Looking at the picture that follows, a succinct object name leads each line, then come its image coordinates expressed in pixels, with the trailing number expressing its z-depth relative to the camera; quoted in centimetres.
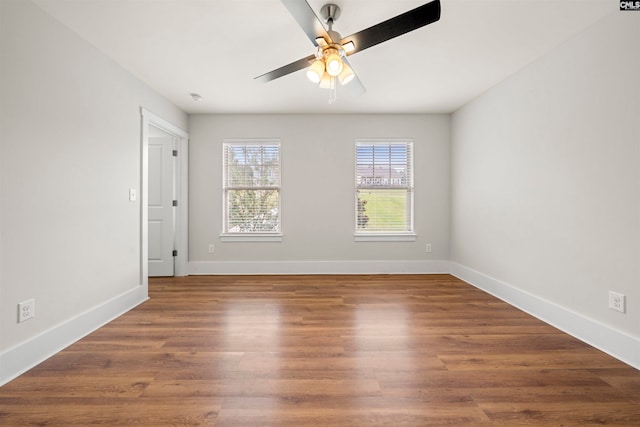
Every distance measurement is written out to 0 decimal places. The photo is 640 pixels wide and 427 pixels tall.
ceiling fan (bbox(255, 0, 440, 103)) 164
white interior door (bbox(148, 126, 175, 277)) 436
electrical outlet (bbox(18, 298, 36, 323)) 190
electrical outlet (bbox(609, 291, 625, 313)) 205
